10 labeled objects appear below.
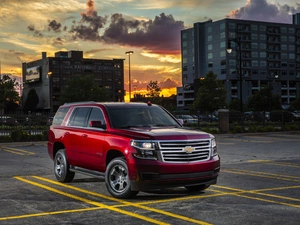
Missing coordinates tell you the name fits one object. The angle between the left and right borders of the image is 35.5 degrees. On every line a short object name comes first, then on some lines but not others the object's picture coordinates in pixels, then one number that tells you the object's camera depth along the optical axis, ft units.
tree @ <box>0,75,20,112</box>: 267.59
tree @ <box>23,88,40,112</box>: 523.70
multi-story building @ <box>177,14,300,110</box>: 475.72
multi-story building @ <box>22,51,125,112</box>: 527.40
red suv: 28.84
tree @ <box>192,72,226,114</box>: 265.95
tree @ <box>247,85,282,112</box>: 258.37
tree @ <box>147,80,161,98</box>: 328.70
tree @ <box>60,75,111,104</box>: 327.06
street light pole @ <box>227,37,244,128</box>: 122.62
